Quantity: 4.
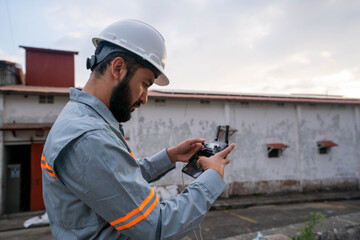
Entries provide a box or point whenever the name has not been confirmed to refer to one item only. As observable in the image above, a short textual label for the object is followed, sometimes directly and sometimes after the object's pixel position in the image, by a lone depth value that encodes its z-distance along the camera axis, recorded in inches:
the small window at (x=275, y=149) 387.5
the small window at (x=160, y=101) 347.3
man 36.1
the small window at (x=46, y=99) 295.2
